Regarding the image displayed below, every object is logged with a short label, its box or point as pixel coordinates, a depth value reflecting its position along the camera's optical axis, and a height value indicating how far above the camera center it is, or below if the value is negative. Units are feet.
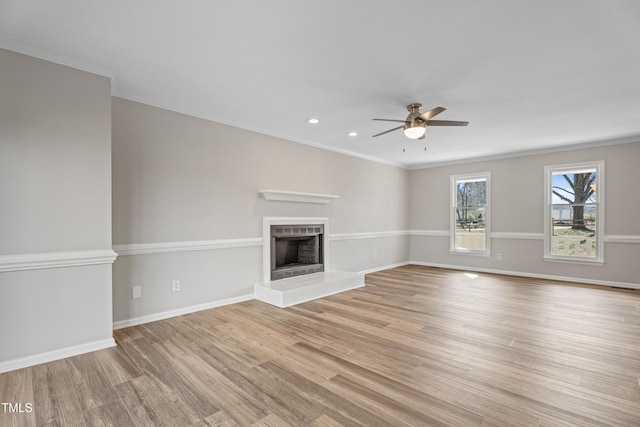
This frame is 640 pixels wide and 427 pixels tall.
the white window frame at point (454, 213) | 21.45 -0.06
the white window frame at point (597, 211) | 17.47 +0.09
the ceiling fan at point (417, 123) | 10.84 +3.21
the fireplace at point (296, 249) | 15.66 -2.14
